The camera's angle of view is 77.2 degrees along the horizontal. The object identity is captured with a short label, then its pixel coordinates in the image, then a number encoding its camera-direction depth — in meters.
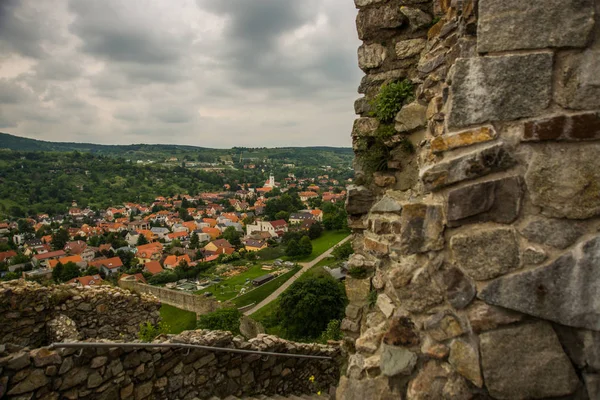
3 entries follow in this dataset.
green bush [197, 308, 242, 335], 21.47
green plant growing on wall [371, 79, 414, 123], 3.64
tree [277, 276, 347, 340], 23.08
